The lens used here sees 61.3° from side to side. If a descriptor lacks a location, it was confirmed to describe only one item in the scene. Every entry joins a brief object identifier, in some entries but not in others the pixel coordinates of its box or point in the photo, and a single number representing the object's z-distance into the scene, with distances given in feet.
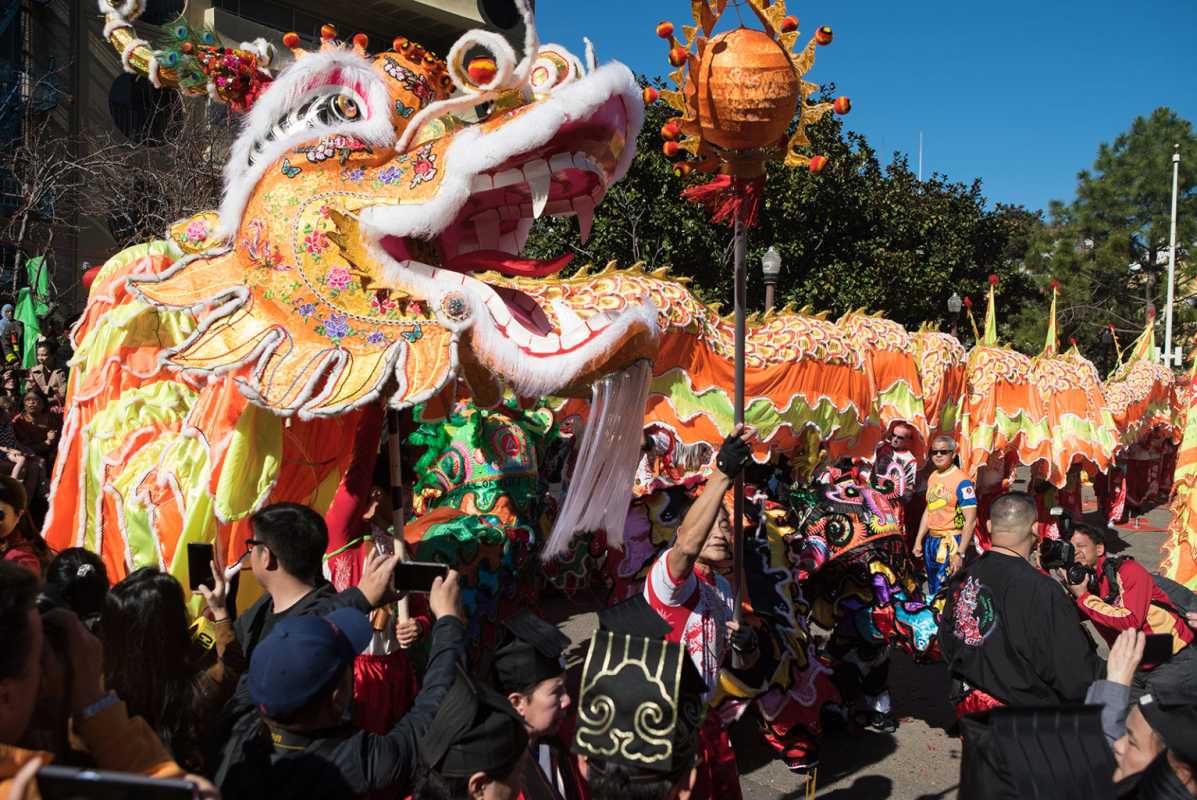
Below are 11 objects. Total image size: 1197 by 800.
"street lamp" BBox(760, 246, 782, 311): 26.37
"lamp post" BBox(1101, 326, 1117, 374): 79.41
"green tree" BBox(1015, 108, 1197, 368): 79.71
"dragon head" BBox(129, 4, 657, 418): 9.87
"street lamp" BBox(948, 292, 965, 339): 42.80
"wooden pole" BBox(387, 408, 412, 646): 11.21
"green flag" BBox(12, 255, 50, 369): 26.73
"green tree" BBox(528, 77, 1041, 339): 46.52
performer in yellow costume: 21.27
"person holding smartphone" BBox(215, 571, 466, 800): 5.72
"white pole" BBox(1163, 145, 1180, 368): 69.21
